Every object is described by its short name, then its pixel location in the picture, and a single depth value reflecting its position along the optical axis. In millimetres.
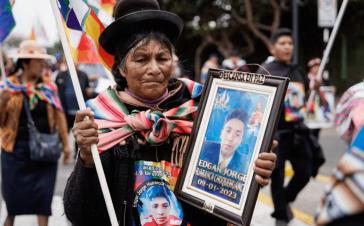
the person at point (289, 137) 5906
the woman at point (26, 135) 5152
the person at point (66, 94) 9477
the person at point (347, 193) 1177
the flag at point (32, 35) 5969
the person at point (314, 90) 6176
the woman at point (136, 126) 2270
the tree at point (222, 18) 24641
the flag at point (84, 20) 2451
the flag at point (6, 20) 3174
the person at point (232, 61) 12473
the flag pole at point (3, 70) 4438
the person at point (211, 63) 14127
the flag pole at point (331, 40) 4951
